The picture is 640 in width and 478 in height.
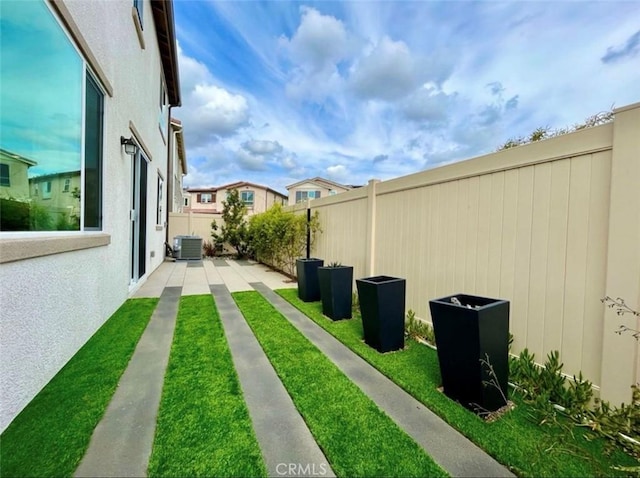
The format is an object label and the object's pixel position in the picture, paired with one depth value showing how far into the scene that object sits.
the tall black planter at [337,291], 4.42
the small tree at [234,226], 13.03
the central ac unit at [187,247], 11.59
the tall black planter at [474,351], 2.15
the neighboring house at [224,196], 34.20
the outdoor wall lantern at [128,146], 4.48
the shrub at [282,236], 7.65
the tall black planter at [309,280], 5.46
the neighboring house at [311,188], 33.00
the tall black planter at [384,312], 3.24
